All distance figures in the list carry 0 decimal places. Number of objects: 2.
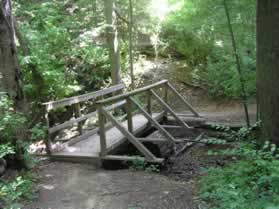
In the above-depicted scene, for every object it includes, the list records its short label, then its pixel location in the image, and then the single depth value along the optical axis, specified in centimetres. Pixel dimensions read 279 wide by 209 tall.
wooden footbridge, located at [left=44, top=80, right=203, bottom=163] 698
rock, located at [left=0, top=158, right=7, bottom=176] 561
